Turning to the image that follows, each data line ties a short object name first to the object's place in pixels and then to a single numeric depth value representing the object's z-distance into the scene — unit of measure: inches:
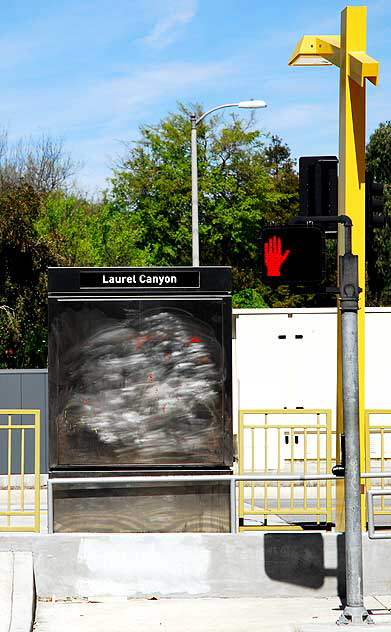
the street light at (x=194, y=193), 1052.7
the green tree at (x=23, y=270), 1136.8
